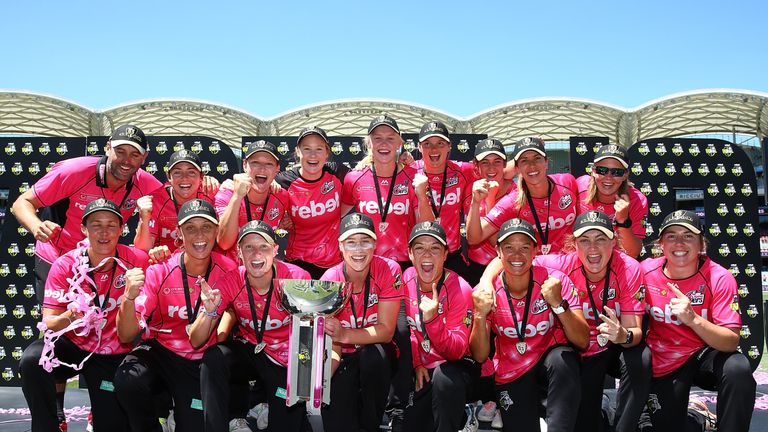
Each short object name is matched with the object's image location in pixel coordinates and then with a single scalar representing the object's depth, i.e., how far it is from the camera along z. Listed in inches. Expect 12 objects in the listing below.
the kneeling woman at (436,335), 185.8
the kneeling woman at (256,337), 185.0
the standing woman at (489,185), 247.9
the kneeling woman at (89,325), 200.4
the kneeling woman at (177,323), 190.5
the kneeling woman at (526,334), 185.2
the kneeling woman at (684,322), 195.5
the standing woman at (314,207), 239.8
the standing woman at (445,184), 244.7
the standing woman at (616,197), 240.1
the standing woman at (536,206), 236.4
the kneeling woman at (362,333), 187.6
